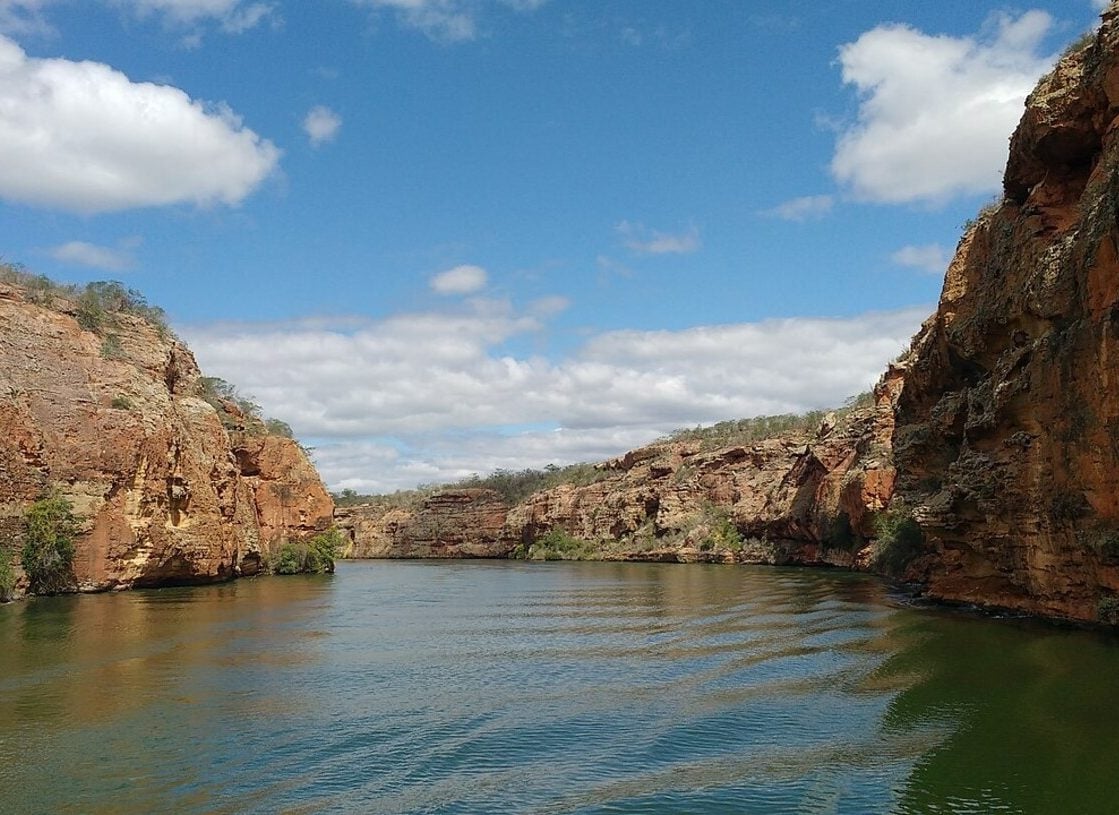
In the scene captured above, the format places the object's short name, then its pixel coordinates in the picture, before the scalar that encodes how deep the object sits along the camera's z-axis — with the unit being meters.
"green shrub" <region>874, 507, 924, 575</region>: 43.16
